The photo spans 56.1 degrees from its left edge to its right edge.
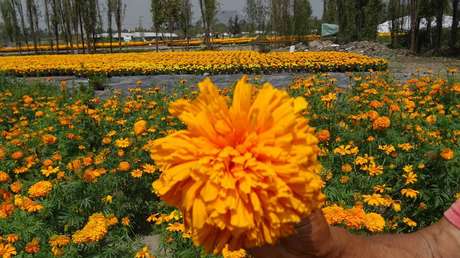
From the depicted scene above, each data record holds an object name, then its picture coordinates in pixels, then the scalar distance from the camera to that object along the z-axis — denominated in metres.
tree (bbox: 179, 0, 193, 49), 30.84
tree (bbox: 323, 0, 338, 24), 40.03
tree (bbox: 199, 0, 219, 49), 25.72
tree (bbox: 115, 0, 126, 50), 27.22
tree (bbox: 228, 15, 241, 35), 58.22
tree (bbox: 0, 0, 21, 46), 32.47
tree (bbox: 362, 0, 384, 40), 30.00
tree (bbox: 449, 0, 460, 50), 20.28
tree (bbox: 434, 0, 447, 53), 20.95
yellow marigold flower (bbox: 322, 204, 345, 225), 1.54
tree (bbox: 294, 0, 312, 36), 32.06
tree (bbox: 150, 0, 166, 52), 32.94
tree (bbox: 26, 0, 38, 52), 29.35
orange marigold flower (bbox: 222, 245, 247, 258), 1.62
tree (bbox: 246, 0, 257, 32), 40.38
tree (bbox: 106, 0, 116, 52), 27.66
